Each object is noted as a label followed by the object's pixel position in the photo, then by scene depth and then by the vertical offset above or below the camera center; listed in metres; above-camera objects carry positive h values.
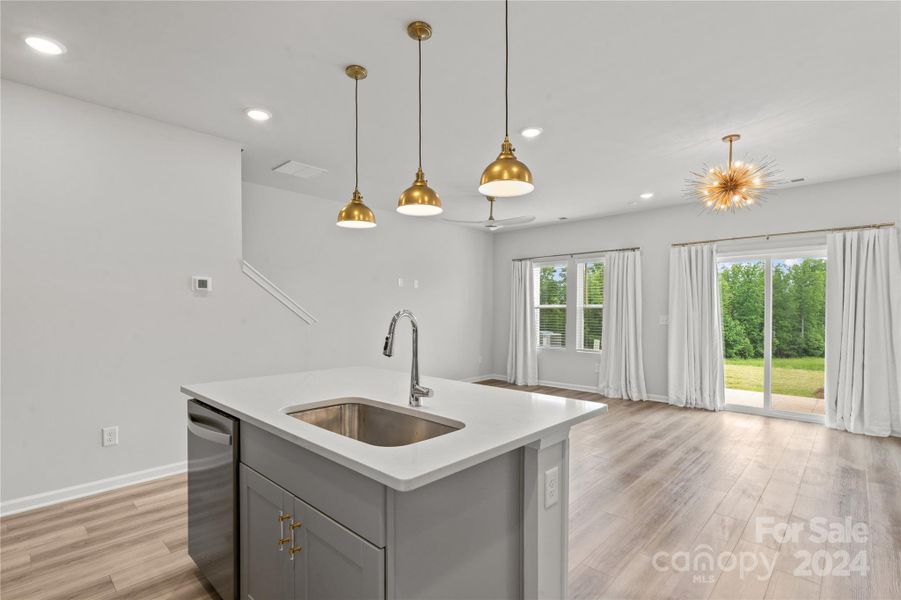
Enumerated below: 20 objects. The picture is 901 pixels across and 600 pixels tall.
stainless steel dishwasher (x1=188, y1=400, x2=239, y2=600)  1.83 -0.86
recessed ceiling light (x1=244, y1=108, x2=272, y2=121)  3.19 +1.38
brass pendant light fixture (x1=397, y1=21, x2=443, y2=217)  2.14 +0.52
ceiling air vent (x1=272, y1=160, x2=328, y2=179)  4.37 +1.35
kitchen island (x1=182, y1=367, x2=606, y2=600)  1.20 -0.61
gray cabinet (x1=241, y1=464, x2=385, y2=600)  1.24 -0.80
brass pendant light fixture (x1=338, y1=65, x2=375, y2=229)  2.56 +0.52
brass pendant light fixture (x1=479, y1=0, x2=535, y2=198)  1.73 +0.50
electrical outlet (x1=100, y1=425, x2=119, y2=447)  3.14 -0.97
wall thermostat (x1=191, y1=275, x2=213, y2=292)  3.52 +0.14
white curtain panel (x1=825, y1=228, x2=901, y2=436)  4.48 -0.26
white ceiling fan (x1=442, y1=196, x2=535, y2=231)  5.39 +1.03
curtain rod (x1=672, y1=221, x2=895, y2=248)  4.58 +0.86
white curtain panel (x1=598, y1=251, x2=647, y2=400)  6.33 -0.38
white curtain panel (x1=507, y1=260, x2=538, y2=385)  7.46 -0.48
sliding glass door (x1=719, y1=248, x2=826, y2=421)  5.13 -0.29
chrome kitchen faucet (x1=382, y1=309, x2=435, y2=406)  1.82 -0.29
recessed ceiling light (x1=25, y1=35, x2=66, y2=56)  2.36 +1.39
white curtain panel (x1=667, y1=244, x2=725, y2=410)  5.62 -0.32
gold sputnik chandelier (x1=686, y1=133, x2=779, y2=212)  3.46 +0.96
